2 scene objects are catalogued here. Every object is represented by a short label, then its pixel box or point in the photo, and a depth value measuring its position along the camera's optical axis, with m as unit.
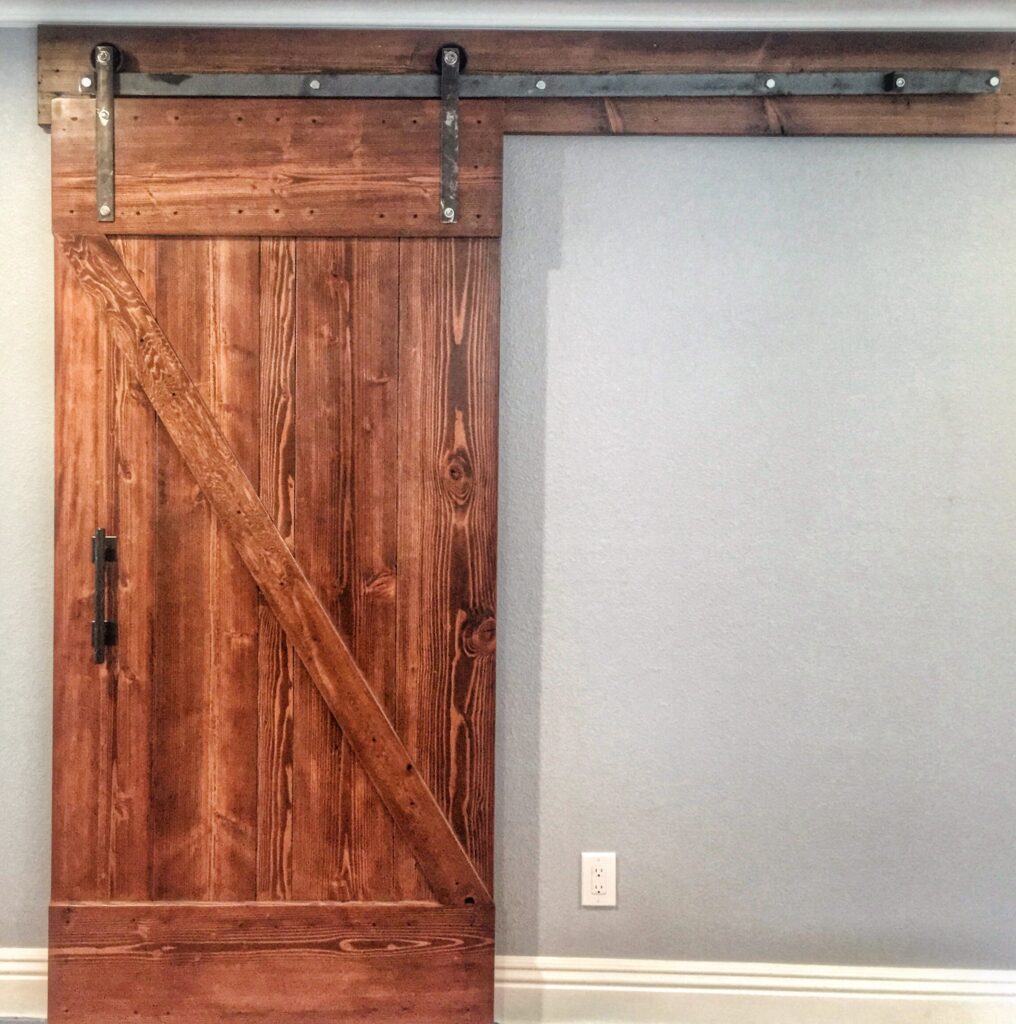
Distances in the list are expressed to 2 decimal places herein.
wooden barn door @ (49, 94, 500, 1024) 1.86
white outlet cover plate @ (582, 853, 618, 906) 1.94
